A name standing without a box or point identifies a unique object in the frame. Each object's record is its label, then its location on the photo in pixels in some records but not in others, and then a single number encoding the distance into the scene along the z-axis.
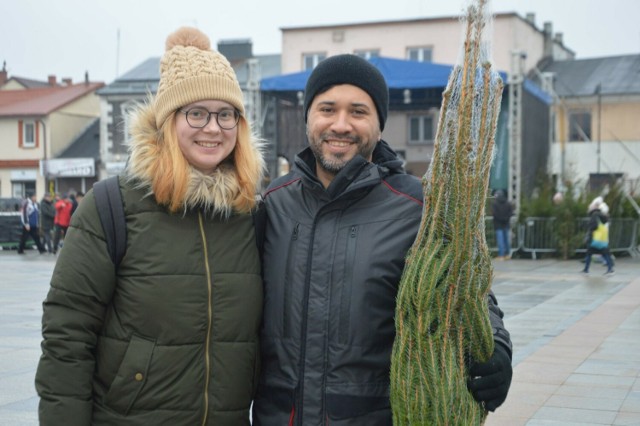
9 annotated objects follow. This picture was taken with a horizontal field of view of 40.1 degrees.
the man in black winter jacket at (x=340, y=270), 2.57
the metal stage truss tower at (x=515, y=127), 21.98
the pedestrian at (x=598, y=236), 17.56
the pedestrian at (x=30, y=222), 23.94
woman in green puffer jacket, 2.56
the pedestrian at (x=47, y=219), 24.06
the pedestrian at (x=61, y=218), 23.47
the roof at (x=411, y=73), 22.09
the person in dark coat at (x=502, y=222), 20.23
